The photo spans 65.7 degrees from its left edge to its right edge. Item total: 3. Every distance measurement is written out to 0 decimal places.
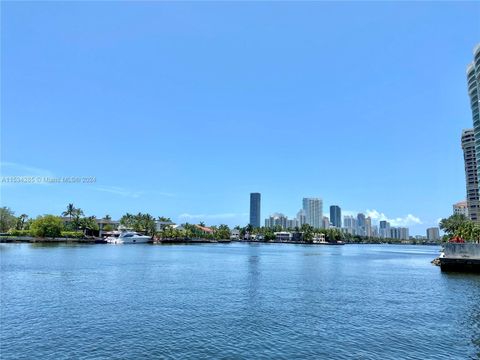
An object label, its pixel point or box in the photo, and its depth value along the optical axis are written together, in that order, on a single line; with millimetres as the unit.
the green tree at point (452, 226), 188888
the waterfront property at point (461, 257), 77375
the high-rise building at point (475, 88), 148125
